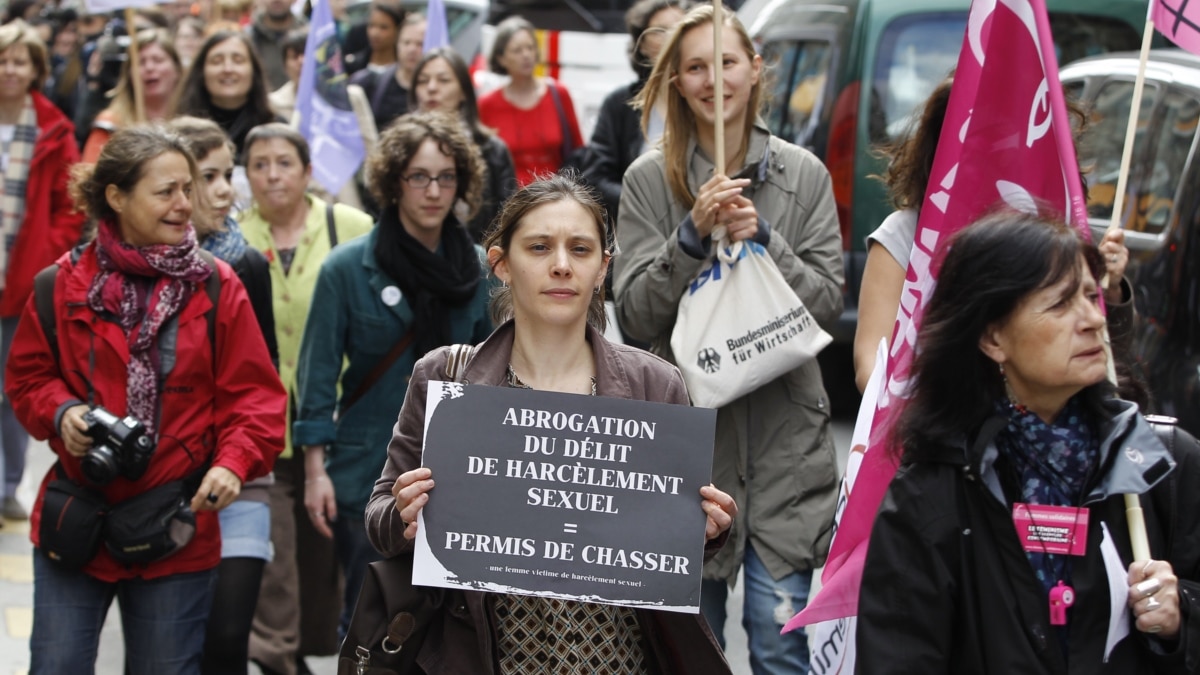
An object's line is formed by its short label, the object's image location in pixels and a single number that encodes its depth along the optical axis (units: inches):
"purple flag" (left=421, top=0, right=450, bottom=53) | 372.2
